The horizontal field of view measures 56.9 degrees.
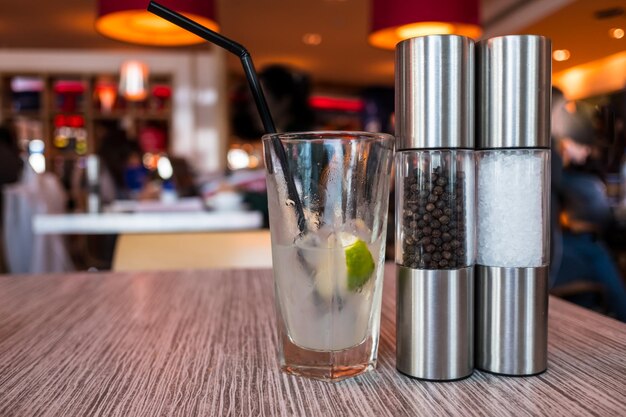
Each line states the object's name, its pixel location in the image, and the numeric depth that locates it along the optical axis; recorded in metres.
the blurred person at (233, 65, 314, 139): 5.88
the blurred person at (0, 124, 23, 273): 3.61
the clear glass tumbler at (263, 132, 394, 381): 0.45
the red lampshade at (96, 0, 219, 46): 2.38
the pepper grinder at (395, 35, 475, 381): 0.44
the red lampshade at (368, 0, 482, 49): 2.75
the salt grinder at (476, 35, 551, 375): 0.46
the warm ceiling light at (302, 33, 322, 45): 6.75
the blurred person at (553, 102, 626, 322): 2.62
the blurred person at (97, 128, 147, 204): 4.94
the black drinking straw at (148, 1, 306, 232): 0.45
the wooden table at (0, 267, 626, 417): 0.41
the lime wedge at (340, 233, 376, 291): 0.45
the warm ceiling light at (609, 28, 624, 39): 4.55
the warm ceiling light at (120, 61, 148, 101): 5.61
